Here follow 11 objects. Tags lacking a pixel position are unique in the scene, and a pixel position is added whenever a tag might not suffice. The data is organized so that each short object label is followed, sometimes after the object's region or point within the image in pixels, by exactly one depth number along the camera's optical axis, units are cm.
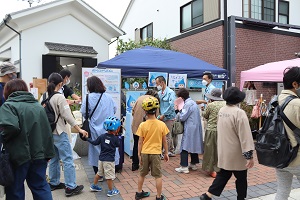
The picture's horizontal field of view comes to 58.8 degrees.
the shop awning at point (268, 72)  788
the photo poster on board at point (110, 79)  561
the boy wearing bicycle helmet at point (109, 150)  408
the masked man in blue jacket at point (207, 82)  591
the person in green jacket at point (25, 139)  278
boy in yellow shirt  383
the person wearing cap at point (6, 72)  356
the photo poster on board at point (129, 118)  644
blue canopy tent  720
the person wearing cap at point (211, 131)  480
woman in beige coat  332
